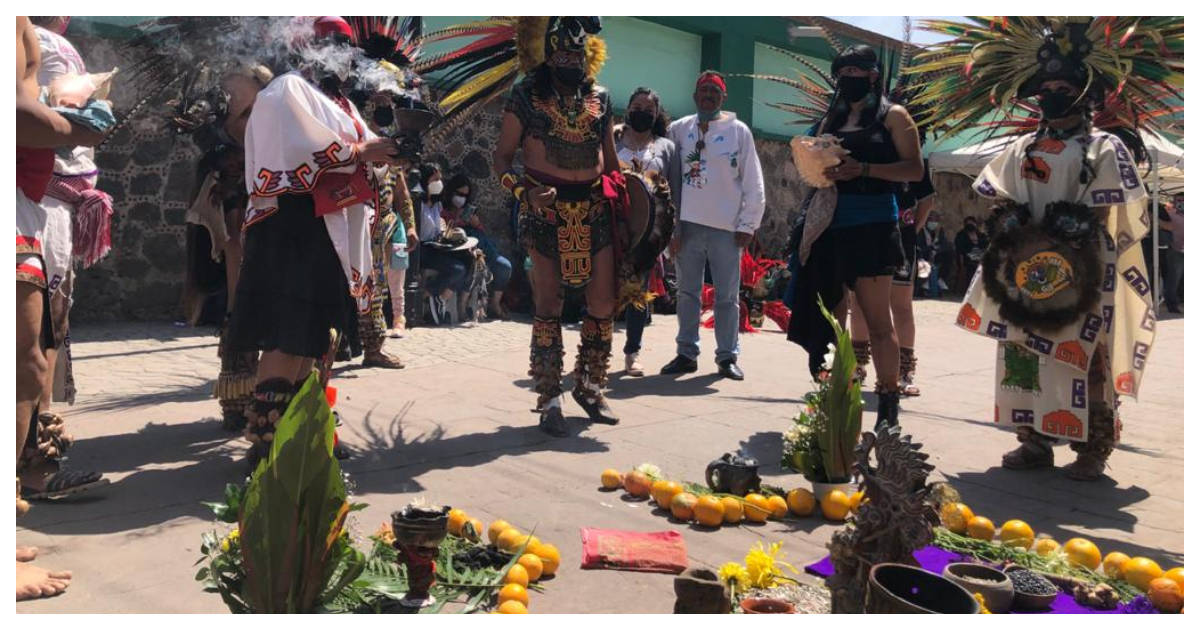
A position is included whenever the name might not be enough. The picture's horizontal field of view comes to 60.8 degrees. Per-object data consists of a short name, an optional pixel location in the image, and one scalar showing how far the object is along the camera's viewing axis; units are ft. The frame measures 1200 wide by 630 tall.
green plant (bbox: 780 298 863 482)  13.69
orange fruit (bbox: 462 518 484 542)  11.50
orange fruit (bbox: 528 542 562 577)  10.86
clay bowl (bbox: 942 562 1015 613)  9.90
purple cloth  10.24
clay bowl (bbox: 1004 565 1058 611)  10.18
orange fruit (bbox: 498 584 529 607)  9.57
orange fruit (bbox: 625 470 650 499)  13.99
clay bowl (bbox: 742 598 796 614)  9.50
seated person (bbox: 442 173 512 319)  35.55
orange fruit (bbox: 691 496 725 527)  12.75
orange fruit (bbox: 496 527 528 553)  11.12
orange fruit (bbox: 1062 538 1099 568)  11.41
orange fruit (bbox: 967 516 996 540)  12.30
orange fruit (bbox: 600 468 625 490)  14.38
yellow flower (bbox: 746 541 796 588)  10.28
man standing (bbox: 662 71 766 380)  24.54
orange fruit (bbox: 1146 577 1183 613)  10.24
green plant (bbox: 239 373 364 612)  8.02
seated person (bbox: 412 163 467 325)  33.37
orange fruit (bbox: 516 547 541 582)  10.52
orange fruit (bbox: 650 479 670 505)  13.47
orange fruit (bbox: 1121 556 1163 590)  10.74
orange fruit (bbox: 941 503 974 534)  12.43
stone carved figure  9.32
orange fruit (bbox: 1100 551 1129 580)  11.01
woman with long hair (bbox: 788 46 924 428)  17.43
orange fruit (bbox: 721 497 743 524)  13.00
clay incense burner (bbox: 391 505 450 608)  9.27
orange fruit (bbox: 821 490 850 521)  13.23
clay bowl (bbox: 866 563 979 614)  8.28
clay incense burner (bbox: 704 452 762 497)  13.71
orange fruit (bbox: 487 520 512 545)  11.34
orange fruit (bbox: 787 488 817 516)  13.38
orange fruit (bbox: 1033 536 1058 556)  11.75
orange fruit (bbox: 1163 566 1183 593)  10.38
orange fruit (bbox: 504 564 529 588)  10.05
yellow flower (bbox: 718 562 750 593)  10.16
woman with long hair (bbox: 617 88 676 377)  24.41
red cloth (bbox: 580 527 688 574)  11.14
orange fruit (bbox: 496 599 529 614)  9.13
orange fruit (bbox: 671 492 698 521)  12.98
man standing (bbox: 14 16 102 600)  9.91
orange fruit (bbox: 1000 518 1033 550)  12.07
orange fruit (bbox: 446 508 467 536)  11.71
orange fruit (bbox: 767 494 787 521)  13.25
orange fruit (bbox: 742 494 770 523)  13.09
